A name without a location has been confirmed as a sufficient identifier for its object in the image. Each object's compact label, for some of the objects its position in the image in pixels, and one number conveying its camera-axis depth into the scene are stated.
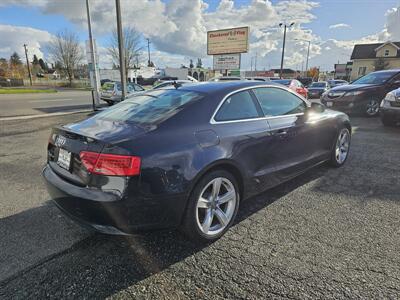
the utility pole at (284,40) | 32.34
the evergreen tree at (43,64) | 104.81
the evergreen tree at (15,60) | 76.68
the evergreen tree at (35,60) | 100.72
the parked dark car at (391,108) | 7.77
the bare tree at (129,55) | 42.52
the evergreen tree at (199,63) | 97.56
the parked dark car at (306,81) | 42.99
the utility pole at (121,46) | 11.36
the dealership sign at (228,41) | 27.31
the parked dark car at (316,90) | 23.02
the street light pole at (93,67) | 14.01
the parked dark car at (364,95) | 10.48
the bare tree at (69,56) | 49.25
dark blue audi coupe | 2.33
